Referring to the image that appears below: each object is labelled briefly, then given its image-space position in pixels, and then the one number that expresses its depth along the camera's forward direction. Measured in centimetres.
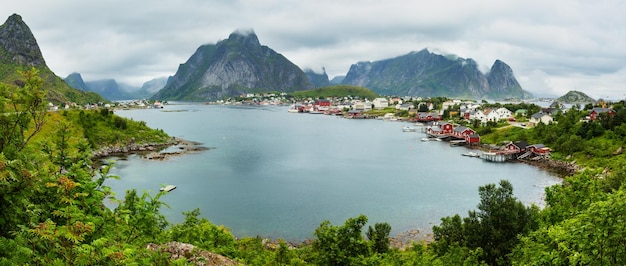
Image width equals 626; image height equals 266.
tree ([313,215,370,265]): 1761
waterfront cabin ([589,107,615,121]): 8529
